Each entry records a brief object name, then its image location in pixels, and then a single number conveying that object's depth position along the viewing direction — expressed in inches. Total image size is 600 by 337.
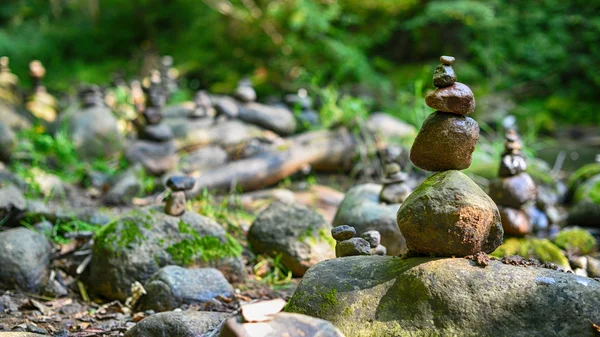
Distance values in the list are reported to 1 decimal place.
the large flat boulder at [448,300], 95.5
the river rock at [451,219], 103.4
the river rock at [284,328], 78.5
